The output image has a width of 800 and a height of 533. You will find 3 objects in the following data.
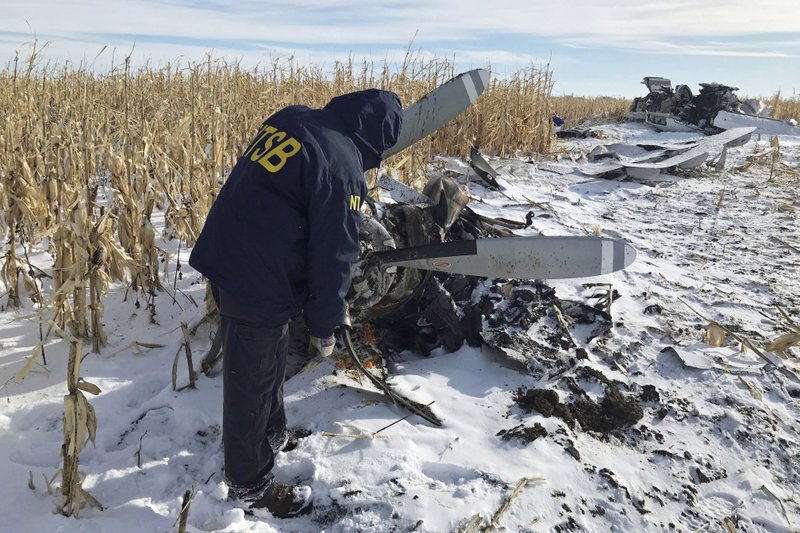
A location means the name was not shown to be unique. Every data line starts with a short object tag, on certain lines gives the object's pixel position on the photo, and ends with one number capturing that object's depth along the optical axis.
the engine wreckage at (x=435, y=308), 2.85
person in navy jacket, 1.89
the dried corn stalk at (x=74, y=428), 1.92
